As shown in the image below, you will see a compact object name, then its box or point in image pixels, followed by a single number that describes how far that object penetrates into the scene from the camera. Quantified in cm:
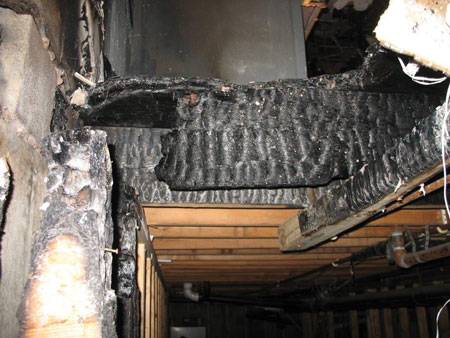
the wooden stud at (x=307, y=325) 693
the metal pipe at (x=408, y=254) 231
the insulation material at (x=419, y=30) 70
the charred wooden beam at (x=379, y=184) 96
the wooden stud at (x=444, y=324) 390
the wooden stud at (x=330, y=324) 600
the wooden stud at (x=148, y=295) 210
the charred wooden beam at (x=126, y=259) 134
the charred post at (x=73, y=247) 73
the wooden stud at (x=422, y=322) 416
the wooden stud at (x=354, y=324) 548
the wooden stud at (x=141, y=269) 181
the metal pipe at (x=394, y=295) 311
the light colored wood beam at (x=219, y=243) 274
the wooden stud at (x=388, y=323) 475
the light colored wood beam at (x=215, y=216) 201
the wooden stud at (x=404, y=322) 456
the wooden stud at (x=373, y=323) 498
